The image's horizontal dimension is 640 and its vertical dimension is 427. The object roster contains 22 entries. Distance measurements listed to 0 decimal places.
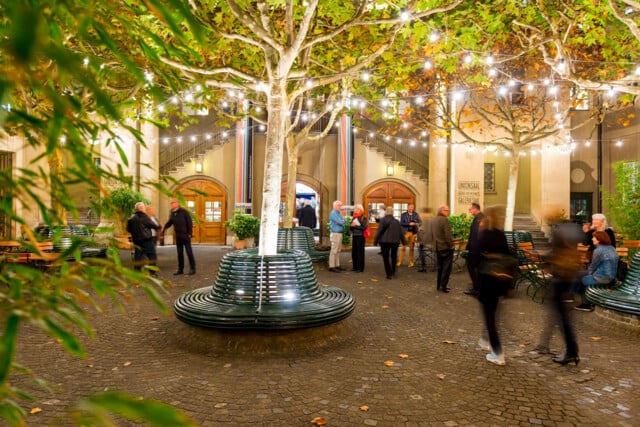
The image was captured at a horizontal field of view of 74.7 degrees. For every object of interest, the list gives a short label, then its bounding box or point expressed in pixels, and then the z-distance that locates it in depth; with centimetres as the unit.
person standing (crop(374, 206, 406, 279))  1046
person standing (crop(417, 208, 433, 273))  971
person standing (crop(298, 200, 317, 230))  1550
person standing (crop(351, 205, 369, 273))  1154
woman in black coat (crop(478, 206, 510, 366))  469
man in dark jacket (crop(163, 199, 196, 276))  1051
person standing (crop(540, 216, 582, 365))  467
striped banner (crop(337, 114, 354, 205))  2027
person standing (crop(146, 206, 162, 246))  979
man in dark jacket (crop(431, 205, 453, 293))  899
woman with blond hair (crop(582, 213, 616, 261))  745
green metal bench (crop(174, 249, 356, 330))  495
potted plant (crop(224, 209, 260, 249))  1683
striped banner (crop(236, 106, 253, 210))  2023
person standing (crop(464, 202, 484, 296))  817
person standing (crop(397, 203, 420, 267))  1299
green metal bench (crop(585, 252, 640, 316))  580
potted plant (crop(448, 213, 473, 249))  1565
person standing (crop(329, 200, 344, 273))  1153
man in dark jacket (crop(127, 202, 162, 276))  948
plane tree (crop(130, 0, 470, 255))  590
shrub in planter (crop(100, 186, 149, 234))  1551
